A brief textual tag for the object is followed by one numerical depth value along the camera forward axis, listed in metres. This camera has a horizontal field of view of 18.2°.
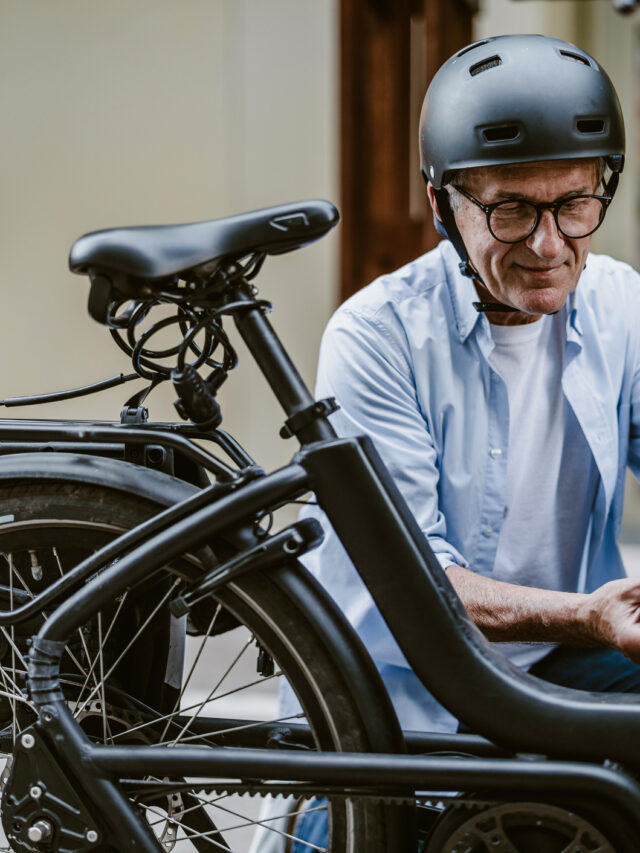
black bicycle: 1.90
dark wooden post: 5.29
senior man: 2.13
